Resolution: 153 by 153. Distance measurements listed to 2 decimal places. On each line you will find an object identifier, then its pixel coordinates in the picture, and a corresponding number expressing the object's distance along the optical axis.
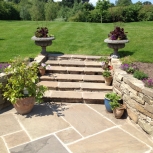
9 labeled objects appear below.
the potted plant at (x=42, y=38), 6.35
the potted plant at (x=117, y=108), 4.01
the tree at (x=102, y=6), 20.99
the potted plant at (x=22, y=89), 3.99
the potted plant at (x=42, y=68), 5.61
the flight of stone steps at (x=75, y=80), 4.76
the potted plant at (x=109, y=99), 4.20
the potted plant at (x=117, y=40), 5.98
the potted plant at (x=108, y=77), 5.20
